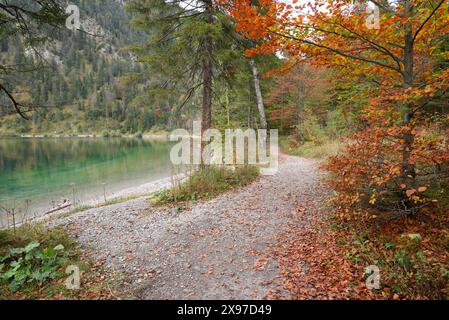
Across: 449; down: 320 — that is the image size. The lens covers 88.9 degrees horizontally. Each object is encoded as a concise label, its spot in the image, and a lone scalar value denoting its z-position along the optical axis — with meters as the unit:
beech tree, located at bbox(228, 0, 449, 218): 3.86
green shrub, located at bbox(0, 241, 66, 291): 3.62
